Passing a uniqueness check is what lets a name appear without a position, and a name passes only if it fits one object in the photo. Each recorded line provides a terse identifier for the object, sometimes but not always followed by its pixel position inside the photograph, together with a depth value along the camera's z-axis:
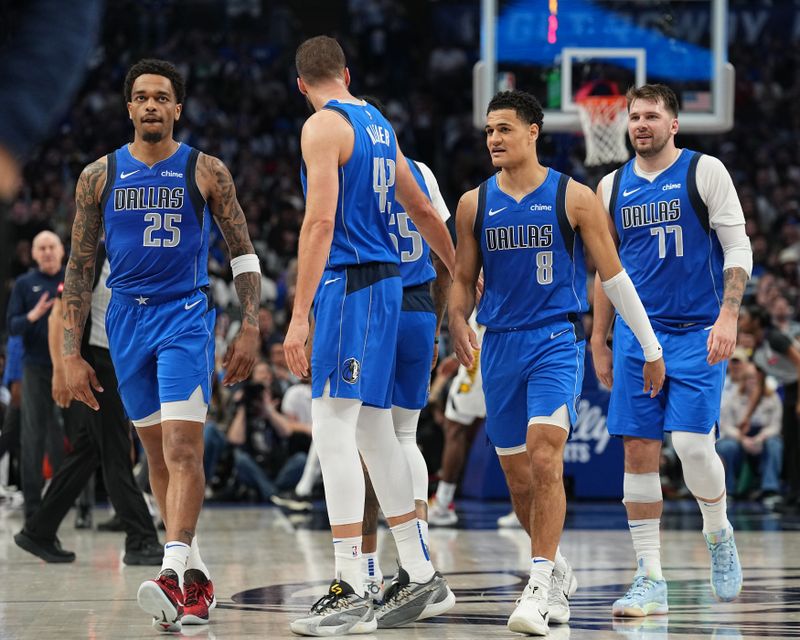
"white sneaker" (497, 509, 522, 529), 20.62
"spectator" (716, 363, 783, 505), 25.45
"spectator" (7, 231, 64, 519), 18.84
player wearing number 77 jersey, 11.91
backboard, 26.36
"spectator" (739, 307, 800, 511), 24.16
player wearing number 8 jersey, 11.18
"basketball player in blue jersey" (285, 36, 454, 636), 10.33
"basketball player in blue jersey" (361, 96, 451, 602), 11.87
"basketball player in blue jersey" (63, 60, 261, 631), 11.20
